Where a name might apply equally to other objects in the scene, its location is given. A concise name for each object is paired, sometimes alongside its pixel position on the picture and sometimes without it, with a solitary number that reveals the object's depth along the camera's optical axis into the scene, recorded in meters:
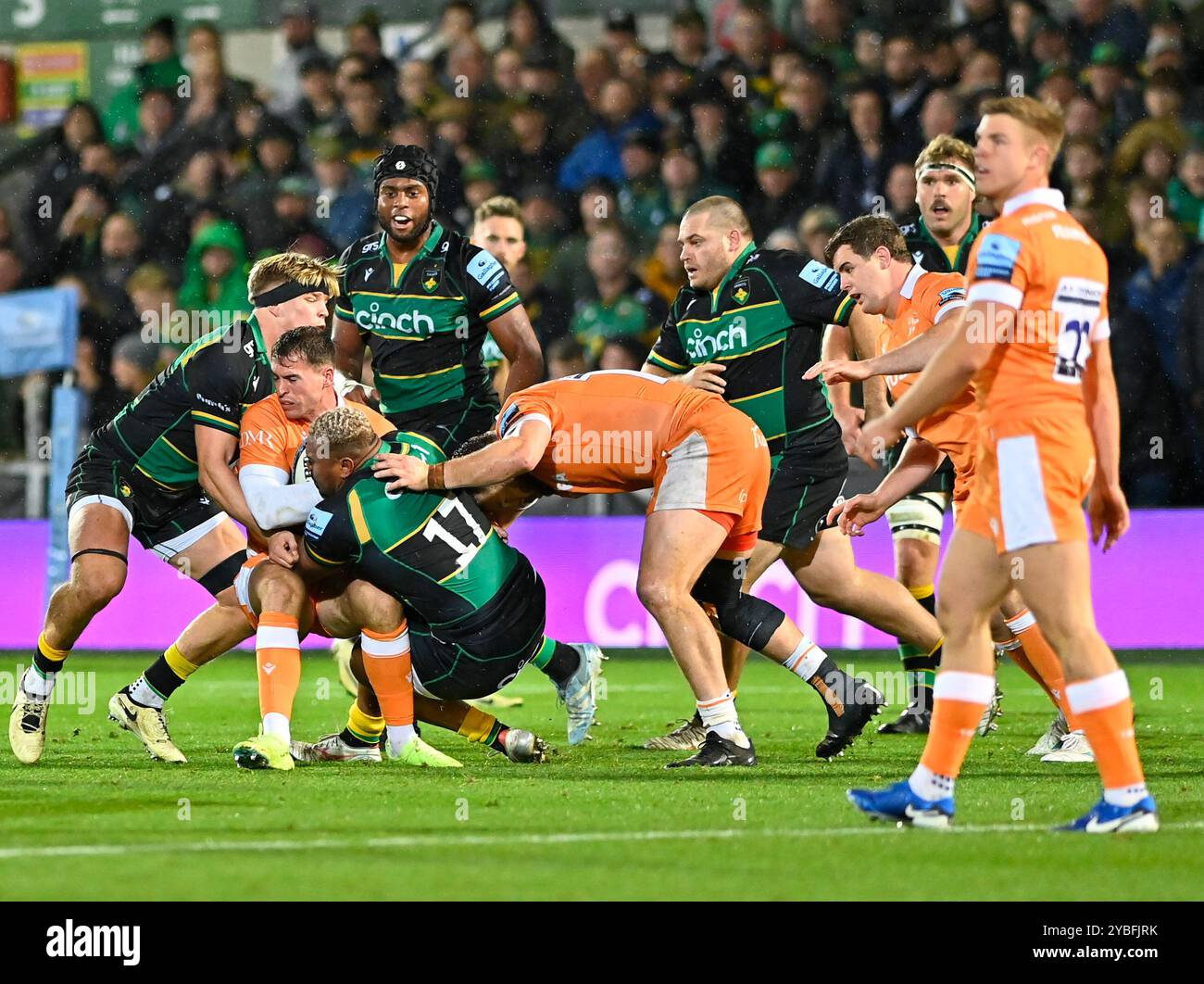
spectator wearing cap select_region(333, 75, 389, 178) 15.96
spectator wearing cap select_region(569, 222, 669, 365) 13.89
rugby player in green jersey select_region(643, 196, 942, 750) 7.79
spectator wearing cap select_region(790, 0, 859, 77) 14.90
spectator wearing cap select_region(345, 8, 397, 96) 16.23
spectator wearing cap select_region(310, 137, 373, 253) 15.45
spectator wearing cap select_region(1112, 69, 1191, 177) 13.35
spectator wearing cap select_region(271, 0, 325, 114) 16.78
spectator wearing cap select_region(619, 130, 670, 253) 14.67
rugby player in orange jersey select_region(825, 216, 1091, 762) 7.10
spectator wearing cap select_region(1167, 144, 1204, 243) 13.17
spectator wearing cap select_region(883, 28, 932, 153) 14.09
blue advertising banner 13.27
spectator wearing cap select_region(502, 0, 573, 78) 15.82
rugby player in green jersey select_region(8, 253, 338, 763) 7.43
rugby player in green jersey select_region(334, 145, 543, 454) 8.13
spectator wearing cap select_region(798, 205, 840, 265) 13.23
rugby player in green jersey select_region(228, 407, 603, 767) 6.62
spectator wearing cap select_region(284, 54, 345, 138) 16.33
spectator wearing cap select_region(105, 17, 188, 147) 16.78
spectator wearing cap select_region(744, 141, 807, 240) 14.16
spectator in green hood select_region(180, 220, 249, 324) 15.05
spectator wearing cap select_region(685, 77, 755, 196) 14.61
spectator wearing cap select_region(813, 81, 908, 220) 13.93
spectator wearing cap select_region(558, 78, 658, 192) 15.23
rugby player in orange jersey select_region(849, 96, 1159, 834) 4.87
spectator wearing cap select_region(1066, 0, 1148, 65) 14.12
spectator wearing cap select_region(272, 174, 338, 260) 15.48
